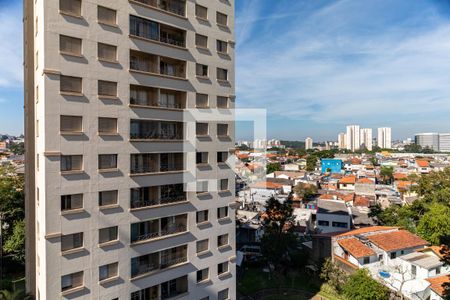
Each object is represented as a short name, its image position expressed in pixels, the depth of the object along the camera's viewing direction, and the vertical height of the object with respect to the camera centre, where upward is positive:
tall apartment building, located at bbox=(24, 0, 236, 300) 12.52 -0.26
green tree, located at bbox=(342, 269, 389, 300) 19.59 -10.11
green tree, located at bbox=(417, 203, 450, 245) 29.58 -8.50
